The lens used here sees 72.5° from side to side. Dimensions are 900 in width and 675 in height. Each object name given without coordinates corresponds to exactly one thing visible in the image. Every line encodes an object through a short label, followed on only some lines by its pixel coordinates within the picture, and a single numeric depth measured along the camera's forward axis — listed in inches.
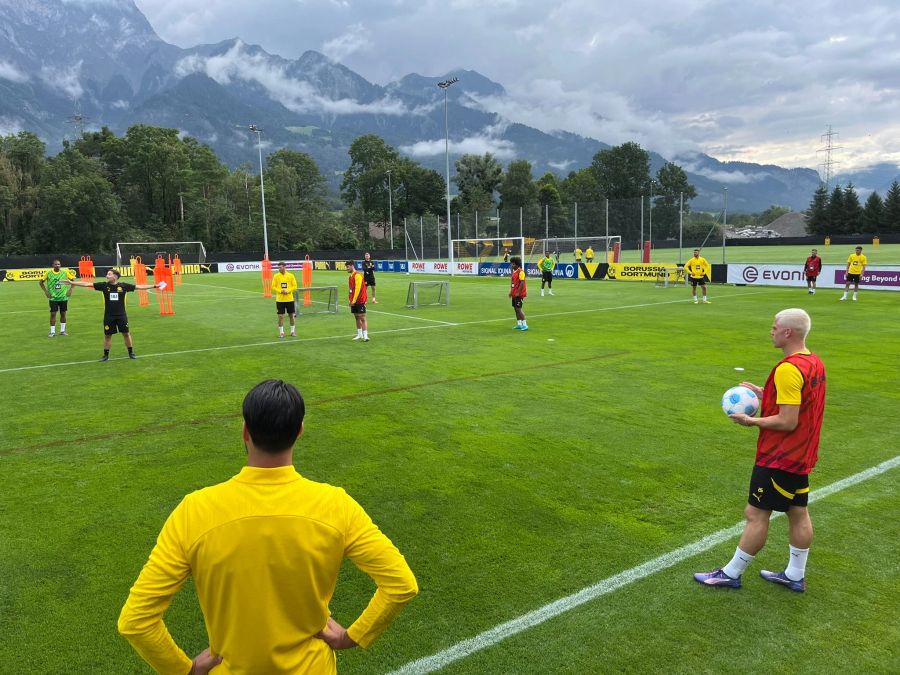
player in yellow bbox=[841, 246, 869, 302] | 861.2
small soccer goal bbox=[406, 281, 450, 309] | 887.9
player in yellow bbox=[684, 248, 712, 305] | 890.1
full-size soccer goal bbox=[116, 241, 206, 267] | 2084.2
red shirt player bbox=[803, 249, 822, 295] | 948.5
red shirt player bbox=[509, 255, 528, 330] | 629.9
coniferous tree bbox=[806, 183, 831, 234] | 3107.8
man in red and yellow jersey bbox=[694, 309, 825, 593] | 150.5
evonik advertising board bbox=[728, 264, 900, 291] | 995.3
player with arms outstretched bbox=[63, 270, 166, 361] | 484.7
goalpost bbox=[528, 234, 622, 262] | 1775.2
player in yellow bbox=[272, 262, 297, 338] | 591.5
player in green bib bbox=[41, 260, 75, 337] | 613.3
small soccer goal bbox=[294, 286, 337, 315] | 842.2
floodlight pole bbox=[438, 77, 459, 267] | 1640.0
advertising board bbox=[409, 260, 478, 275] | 1706.4
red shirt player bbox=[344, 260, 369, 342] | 555.2
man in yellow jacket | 73.1
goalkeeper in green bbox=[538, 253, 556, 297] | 1016.9
